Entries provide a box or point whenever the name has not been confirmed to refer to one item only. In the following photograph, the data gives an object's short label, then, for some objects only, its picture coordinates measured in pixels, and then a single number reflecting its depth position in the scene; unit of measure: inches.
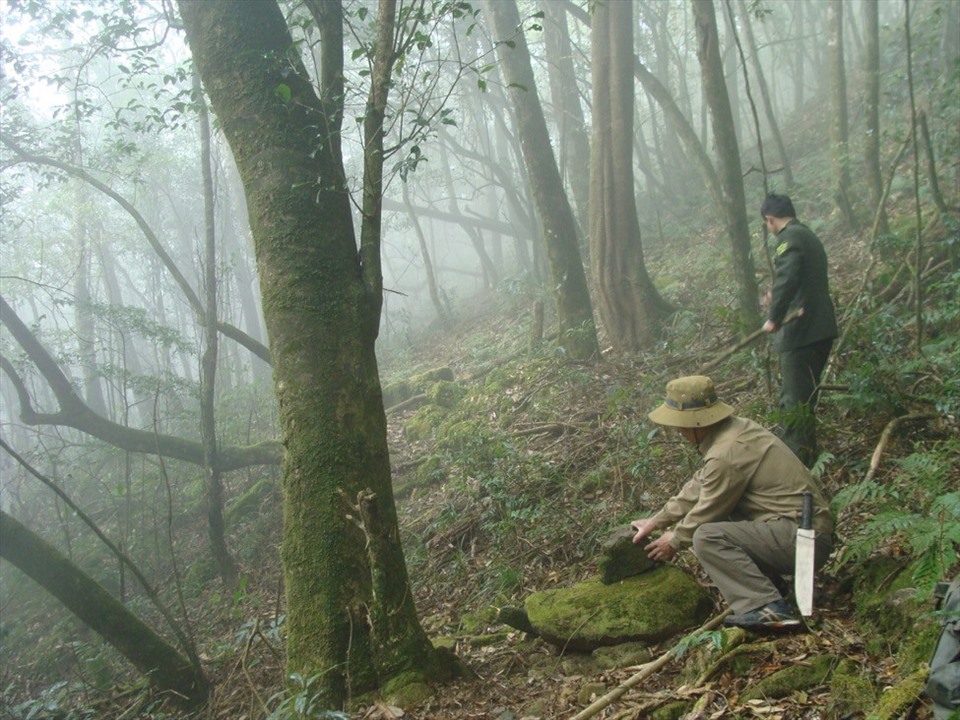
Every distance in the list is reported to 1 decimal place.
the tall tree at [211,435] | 391.2
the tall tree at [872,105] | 415.2
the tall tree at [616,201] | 410.9
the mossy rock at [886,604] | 135.3
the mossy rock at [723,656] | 141.5
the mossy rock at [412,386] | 530.6
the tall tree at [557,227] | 414.6
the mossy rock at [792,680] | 130.5
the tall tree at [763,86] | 519.3
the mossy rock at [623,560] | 187.3
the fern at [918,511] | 122.7
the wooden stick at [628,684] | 139.1
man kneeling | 155.9
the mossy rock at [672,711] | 133.9
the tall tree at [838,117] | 457.7
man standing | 221.1
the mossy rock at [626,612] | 171.8
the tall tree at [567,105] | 631.8
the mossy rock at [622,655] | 167.2
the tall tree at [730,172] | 324.5
